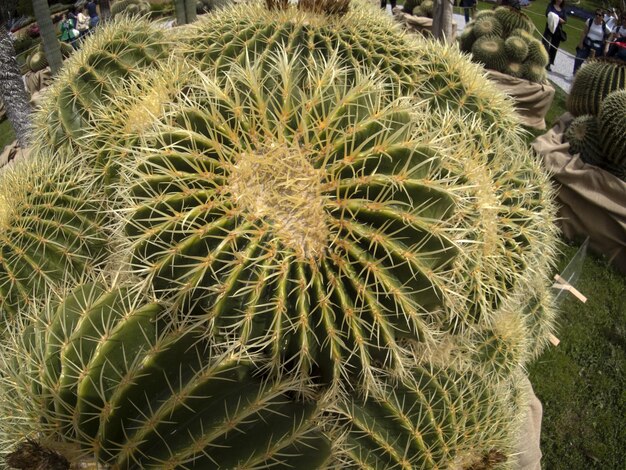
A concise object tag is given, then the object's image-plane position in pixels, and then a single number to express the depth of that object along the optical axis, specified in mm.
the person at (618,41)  9379
